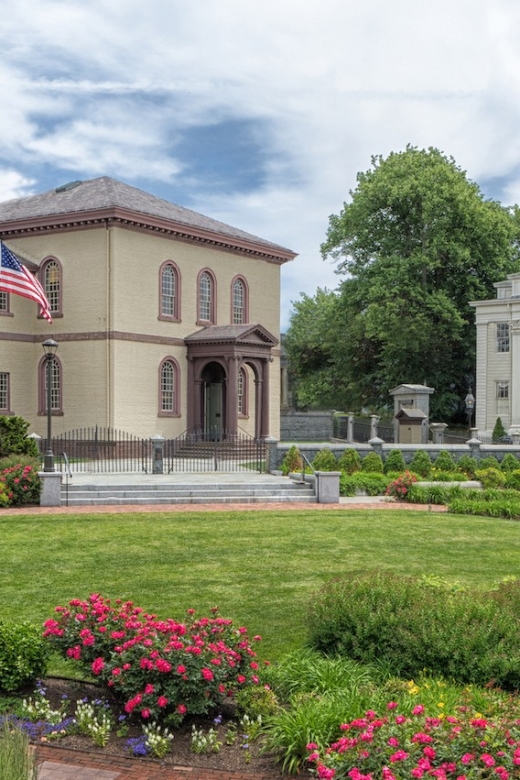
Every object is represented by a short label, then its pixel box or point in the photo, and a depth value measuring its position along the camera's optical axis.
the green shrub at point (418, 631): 7.64
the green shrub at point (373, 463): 26.31
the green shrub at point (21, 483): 21.02
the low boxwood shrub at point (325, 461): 26.30
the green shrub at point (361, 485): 24.08
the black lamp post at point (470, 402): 44.88
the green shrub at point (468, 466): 26.70
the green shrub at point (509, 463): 26.77
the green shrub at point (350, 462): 26.34
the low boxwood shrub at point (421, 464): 26.36
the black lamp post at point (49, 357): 22.32
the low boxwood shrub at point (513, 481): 25.12
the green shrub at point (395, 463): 26.50
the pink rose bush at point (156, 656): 6.82
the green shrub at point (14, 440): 24.45
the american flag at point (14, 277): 26.27
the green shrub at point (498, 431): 42.69
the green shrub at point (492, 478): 25.16
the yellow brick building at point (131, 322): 34.12
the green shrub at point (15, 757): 5.36
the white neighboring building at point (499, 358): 45.16
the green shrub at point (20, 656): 7.47
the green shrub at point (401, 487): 23.25
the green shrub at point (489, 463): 26.80
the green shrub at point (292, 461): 26.64
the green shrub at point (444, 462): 26.75
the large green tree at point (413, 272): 45.91
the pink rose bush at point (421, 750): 5.60
